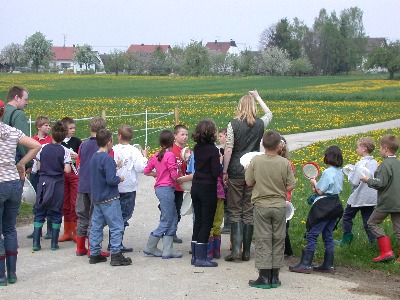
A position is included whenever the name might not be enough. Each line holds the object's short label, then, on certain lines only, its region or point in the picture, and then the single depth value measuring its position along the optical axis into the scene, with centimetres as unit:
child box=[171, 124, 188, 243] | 838
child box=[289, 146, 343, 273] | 766
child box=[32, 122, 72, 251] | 862
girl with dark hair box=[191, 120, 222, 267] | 780
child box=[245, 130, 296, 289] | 713
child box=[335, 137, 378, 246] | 837
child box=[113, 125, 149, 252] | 841
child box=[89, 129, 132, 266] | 786
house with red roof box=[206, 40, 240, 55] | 19225
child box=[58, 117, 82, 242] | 914
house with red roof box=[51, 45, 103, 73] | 17962
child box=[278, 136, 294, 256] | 785
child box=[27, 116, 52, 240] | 923
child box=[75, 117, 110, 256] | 848
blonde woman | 799
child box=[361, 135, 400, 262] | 784
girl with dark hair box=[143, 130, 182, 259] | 822
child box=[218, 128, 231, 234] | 910
